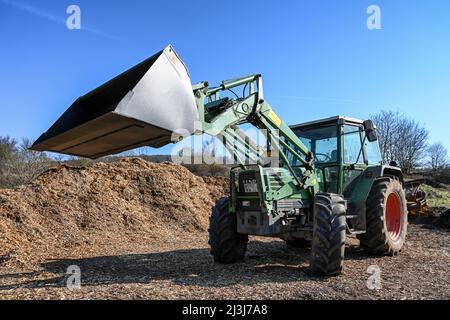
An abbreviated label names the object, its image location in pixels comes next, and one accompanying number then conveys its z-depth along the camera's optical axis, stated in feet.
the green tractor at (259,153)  17.22
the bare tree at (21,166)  58.13
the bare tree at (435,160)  129.90
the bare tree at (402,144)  126.31
